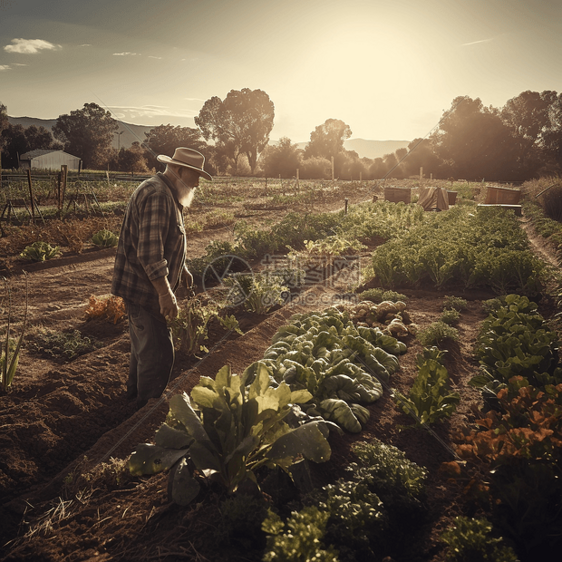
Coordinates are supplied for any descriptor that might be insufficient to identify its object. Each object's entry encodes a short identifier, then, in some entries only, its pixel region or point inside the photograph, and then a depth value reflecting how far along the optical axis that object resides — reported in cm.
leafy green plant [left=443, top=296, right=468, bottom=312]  643
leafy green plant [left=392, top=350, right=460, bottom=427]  328
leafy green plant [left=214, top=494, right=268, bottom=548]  211
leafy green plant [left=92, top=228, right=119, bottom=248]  1065
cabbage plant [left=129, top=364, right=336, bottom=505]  235
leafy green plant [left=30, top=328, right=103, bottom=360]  507
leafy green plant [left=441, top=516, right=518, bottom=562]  193
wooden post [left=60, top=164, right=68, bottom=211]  1183
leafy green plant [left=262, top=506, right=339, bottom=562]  177
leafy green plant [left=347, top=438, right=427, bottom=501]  246
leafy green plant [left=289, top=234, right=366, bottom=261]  918
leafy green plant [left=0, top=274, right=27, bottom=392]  387
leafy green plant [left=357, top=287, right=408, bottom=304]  664
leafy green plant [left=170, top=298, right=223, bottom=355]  475
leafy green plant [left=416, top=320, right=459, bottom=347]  489
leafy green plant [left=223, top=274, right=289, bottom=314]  613
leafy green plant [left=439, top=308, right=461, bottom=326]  572
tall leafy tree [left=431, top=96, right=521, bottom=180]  5381
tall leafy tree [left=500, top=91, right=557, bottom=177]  5591
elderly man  341
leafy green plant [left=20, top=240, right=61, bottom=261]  907
